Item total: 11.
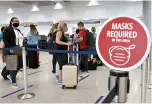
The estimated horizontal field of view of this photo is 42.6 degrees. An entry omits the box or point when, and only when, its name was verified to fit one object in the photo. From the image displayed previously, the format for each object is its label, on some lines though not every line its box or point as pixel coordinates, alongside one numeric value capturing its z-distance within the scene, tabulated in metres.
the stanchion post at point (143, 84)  2.40
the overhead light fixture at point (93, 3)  10.25
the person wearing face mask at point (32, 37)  5.57
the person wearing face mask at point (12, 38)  3.77
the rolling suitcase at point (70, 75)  3.73
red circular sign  1.12
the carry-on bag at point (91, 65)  5.63
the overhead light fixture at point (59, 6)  11.45
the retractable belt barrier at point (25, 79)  3.24
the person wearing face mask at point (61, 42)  3.82
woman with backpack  4.64
